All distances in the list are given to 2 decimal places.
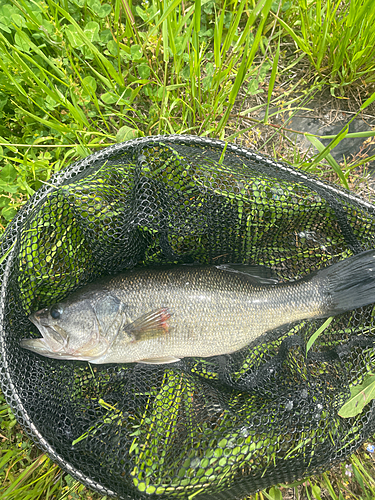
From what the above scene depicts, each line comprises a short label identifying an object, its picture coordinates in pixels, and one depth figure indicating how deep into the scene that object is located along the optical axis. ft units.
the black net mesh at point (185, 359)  1.23
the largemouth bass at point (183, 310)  1.35
